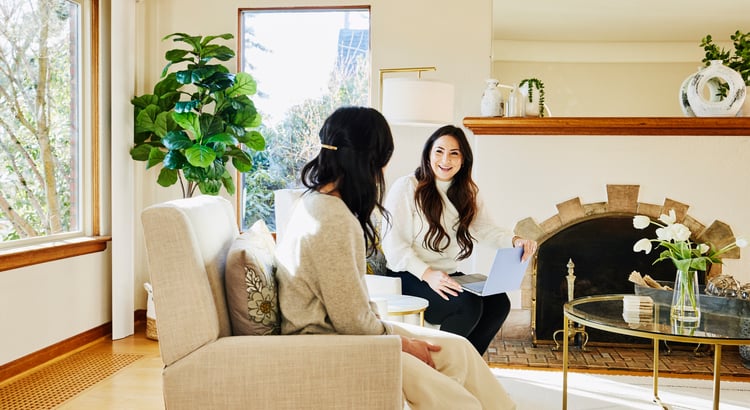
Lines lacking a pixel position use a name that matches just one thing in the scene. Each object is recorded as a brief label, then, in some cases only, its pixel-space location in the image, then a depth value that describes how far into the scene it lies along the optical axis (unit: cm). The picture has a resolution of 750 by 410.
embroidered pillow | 178
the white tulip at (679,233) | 249
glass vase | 256
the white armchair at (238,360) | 165
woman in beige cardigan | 173
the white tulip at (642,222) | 259
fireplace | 412
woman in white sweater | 289
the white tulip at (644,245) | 262
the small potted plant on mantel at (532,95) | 416
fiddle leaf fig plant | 400
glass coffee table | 232
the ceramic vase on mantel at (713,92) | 391
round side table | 268
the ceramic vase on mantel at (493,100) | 413
